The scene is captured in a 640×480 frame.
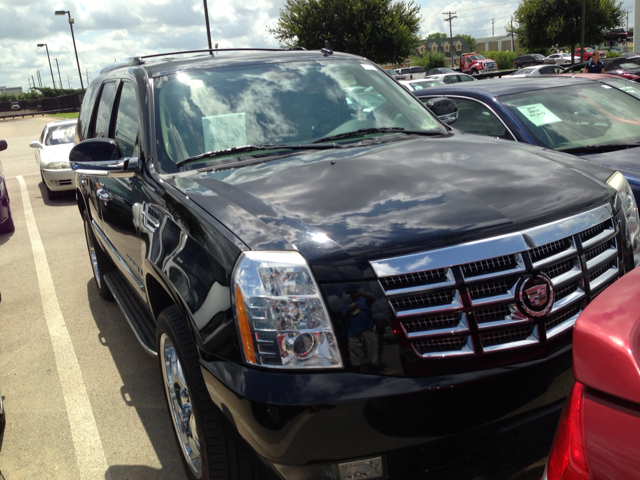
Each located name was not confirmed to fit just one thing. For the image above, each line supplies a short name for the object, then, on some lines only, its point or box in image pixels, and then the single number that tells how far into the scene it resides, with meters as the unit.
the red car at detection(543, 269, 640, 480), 1.16
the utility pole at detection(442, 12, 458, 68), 88.16
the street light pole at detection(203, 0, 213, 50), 23.97
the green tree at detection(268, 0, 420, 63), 39.06
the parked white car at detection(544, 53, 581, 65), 46.01
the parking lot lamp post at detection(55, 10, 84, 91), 38.75
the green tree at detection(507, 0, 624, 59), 43.72
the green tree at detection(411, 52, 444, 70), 59.47
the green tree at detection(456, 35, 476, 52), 139.12
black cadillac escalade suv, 1.95
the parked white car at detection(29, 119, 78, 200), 11.62
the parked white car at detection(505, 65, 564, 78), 27.69
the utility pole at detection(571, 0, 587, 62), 35.08
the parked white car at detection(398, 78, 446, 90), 20.14
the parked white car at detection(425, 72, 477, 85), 27.41
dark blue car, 4.85
